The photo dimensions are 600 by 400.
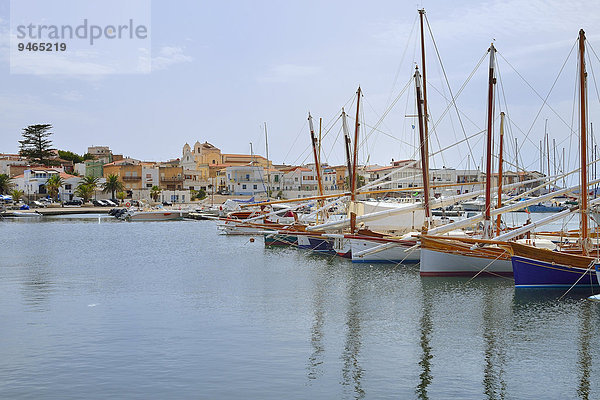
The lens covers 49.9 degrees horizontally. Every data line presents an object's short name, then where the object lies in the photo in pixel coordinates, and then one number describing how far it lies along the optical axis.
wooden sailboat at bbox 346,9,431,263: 33.78
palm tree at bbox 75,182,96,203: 115.19
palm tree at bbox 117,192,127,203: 118.31
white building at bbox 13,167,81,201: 116.06
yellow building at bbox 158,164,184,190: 125.06
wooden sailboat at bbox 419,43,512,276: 30.95
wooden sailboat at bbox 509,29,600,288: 26.53
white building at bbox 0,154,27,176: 129.00
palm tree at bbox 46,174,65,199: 113.12
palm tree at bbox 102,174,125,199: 117.83
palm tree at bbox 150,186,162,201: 117.31
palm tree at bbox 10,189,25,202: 111.97
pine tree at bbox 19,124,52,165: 127.81
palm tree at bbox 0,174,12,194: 114.75
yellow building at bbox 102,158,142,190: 123.12
